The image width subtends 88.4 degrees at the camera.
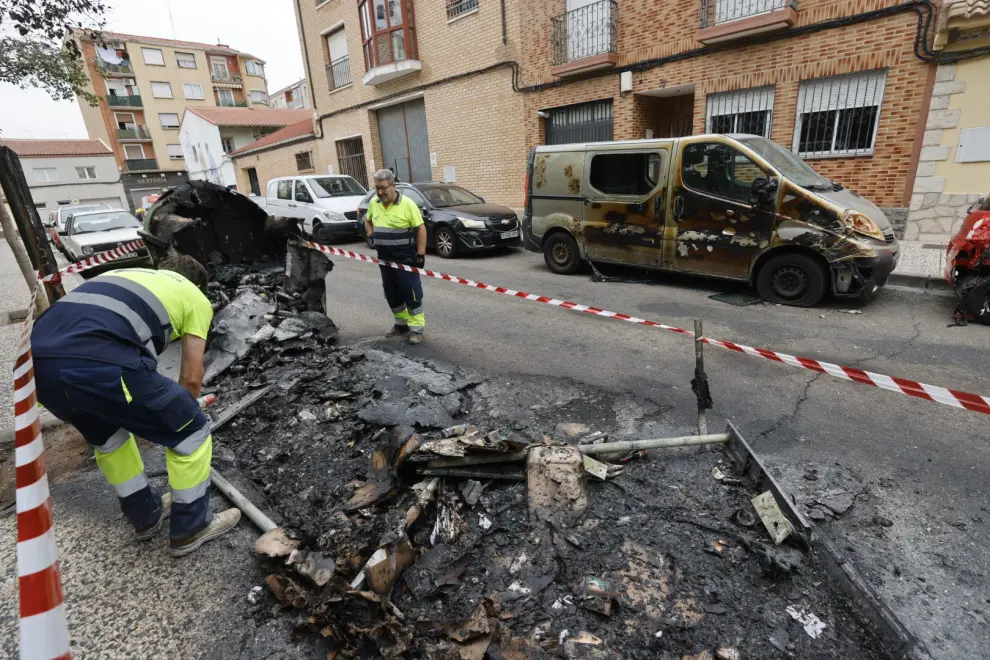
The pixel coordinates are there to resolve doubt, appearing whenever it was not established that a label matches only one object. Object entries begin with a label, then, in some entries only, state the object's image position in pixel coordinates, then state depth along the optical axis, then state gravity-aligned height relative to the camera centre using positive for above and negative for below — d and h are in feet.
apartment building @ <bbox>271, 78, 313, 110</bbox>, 196.54 +30.94
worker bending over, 7.00 -2.65
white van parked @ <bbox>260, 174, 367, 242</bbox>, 42.60 -2.08
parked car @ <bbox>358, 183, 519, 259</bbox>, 33.53 -3.50
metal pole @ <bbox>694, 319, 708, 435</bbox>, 10.76 -4.31
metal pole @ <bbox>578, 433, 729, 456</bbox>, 9.55 -5.22
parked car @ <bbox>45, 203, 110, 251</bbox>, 49.27 -2.58
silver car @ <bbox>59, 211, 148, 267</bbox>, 37.68 -3.11
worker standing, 18.06 -2.43
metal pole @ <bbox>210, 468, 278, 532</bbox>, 8.69 -5.54
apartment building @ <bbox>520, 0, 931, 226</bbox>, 27.84 +4.56
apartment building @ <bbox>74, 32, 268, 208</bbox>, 144.36 +24.02
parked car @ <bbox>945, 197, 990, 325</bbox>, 17.01 -4.37
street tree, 17.26 +5.39
